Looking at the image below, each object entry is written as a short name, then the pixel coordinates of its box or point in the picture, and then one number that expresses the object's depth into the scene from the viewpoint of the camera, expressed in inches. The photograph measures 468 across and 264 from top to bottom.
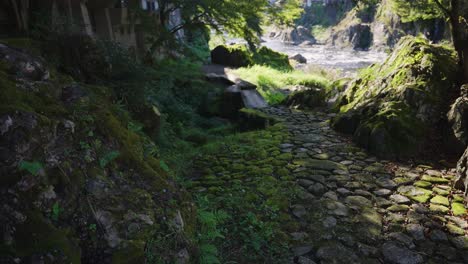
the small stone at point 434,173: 210.7
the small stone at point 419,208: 170.1
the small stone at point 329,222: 160.4
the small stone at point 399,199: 180.5
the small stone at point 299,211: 170.6
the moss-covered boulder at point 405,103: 244.7
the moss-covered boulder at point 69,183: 88.0
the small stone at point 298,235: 151.6
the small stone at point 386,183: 197.5
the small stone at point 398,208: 172.9
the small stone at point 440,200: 177.6
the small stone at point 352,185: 198.4
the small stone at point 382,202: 178.7
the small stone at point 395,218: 163.3
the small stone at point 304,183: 201.8
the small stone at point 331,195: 185.6
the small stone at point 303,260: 135.7
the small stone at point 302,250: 141.5
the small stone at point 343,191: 191.6
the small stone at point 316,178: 207.6
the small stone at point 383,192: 189.7
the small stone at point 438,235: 148.9
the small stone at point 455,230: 152.2
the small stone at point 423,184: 196.9
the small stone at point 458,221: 157.8
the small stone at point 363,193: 189.0
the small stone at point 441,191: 188.2
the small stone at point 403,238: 145.0
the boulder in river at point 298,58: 1278.7
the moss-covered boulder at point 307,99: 421.1
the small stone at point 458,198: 179.7
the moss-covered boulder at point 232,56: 836.6
